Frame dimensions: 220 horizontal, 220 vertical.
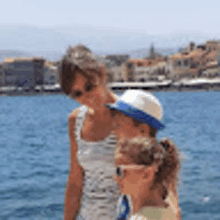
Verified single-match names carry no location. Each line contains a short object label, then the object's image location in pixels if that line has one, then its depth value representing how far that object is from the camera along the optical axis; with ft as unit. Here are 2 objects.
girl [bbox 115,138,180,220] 5.10
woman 7.09
